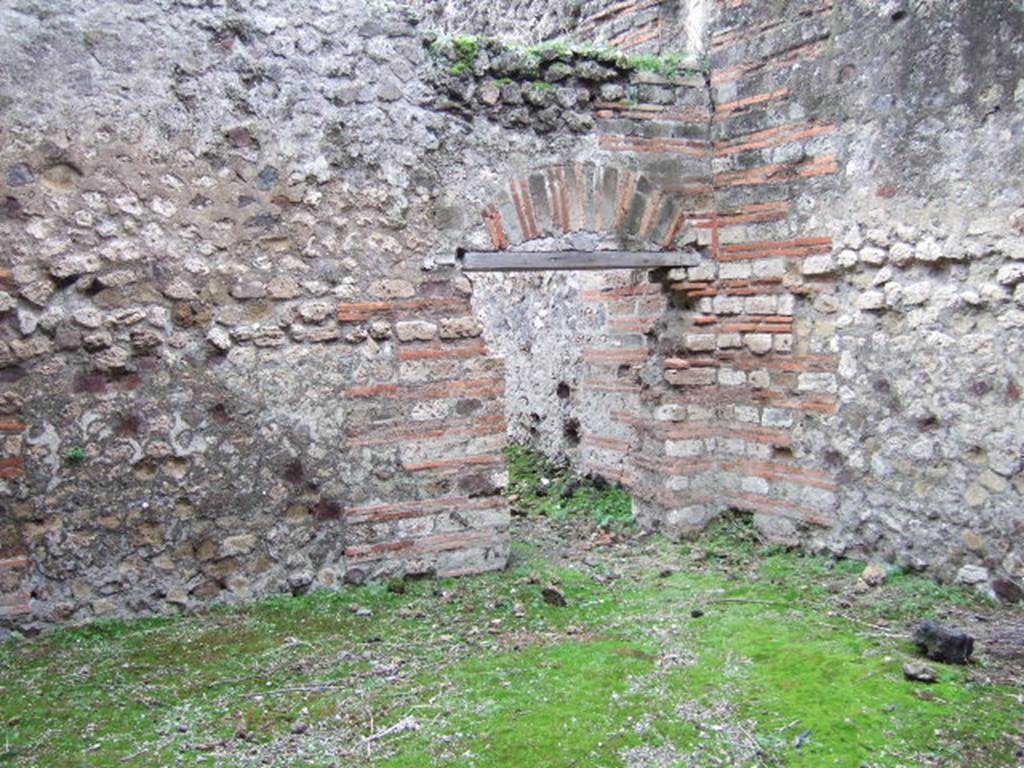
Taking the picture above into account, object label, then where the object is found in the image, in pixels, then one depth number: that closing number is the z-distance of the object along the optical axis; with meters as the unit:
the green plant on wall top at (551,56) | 4.82
